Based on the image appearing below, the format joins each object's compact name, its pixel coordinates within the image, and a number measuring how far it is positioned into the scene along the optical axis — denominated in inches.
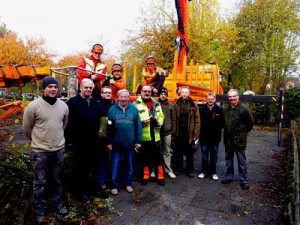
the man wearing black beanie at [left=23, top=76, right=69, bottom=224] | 117.9
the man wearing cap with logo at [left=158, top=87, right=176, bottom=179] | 193.5
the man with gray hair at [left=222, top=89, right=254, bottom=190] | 184.2
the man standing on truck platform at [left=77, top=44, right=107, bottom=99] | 189.3
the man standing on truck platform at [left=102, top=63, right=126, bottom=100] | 197.0
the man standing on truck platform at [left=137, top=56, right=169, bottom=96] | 231.3
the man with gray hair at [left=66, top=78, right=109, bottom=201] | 140.5
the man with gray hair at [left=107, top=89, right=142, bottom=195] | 163.5
